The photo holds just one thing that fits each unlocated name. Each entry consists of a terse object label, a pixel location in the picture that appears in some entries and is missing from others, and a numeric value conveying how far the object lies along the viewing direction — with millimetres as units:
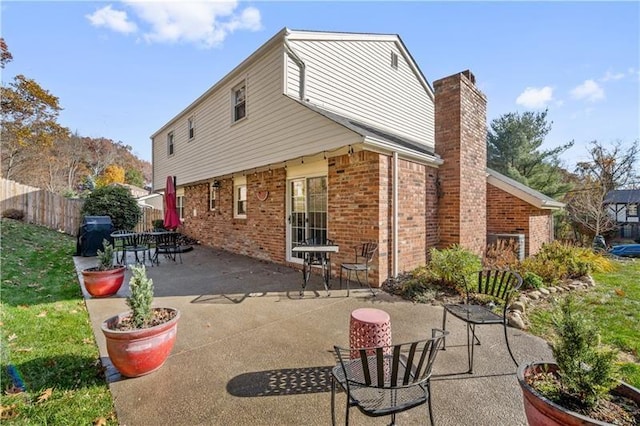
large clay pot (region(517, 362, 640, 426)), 1417
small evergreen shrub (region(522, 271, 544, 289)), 5461
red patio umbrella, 10688
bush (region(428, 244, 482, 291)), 5277
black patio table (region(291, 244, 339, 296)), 5566
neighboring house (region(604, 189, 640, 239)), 23719
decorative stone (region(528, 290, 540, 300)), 5121
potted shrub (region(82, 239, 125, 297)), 5047
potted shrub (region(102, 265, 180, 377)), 2654
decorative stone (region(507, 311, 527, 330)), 3904
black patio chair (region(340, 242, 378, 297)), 5531
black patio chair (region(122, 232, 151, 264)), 7984
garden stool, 2750
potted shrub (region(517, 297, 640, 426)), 1520
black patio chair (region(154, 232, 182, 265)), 8531
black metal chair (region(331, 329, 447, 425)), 1737
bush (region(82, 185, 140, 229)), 13434
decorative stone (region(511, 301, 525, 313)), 4344
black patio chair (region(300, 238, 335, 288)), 5932
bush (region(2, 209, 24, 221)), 14062
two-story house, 6156
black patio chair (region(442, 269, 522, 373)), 2887
